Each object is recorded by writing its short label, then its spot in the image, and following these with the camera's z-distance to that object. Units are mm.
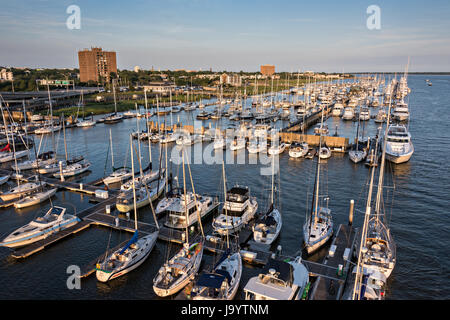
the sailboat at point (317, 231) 26062
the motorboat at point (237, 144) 57741
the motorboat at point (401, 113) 84750
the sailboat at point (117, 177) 41528
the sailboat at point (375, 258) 19141
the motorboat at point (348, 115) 89919
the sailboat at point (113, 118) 88625
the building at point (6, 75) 188400
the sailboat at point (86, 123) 82812
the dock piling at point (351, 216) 29355
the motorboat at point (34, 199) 34384
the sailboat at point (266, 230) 27109
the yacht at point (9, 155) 50094
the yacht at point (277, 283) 17875
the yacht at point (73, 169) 44594
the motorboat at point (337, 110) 95812
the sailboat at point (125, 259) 22453
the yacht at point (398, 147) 48888
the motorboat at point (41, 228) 26484
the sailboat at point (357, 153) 50266
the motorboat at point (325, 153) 52344
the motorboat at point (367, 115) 82512
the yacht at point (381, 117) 81188
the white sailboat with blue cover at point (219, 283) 19156
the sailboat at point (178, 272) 20830
